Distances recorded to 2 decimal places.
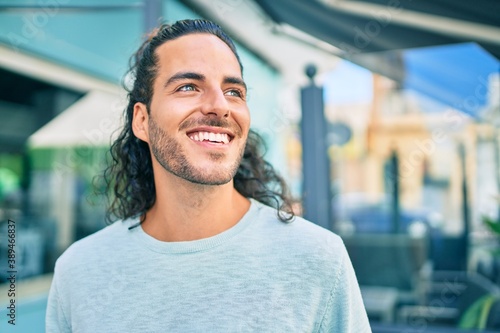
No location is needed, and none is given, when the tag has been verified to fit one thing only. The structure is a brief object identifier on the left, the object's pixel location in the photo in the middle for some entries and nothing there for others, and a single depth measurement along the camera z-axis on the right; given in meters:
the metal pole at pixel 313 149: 2.08
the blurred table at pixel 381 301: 2.94
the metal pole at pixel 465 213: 4.27
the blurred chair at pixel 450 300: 2.62
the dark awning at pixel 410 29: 2.29
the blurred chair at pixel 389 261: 4.32
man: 1.02
